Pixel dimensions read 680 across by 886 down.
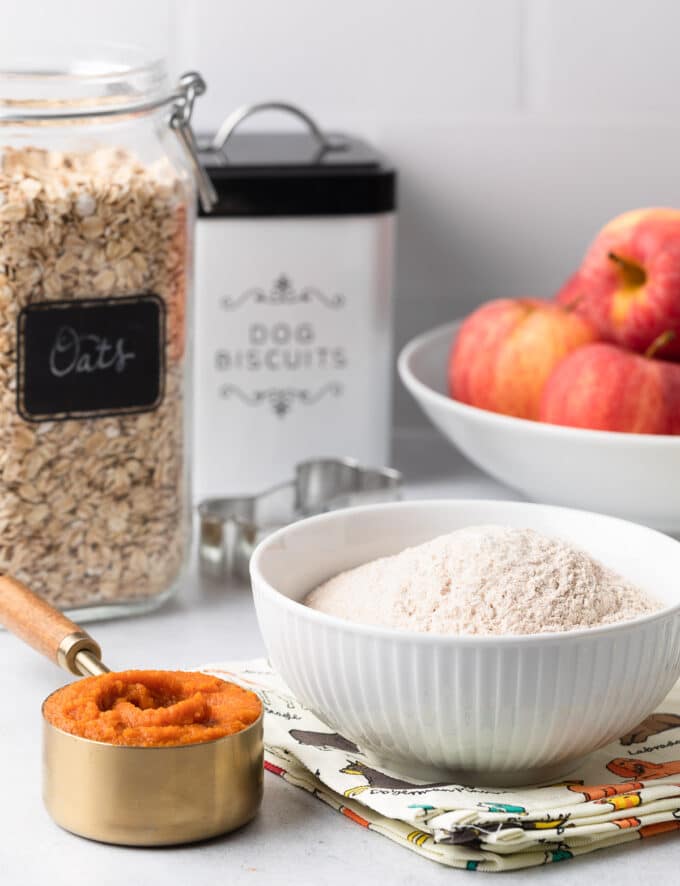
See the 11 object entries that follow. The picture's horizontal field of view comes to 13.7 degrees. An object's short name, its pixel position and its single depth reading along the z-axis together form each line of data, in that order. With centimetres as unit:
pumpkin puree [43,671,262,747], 110
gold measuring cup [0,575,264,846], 109
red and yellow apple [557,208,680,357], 141
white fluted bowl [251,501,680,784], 109
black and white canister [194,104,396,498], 150
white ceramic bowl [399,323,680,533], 137
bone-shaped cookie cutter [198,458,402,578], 138
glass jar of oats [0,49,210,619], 128
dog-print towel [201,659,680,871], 110
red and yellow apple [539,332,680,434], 138
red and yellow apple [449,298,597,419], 145
